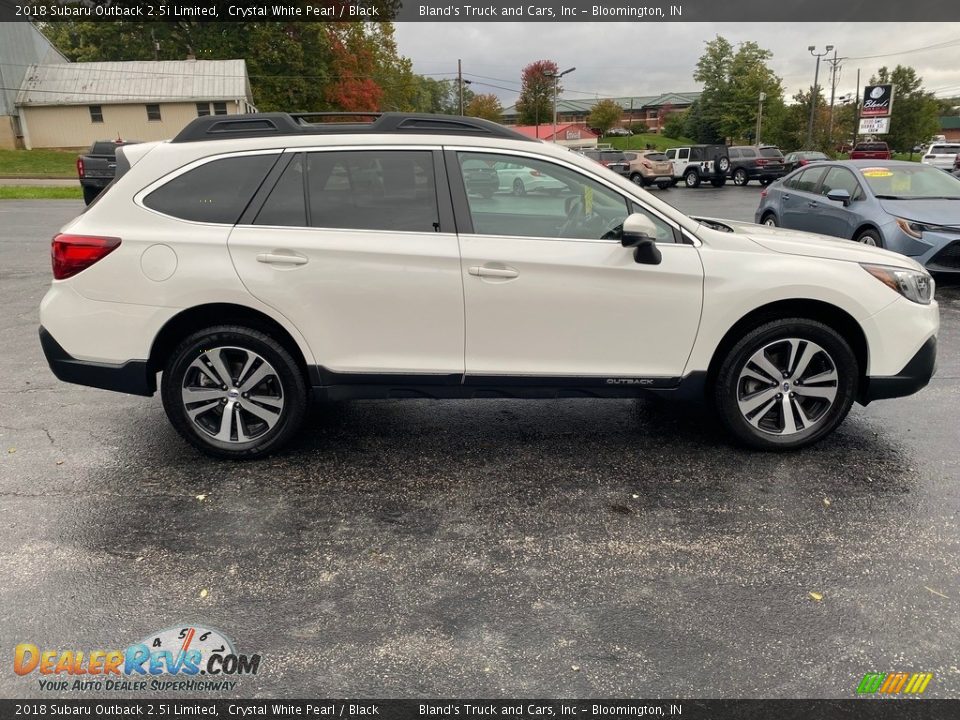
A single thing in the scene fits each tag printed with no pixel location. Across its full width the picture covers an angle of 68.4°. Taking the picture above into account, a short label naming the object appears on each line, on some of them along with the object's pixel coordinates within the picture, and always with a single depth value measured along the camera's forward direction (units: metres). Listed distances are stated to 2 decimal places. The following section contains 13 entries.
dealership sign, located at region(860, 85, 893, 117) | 43.47
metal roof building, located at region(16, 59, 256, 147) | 45.91
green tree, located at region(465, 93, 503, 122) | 110.18
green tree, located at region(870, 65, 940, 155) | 64.69
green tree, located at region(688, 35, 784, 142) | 77.39
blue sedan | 8.12
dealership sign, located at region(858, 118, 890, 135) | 44.19
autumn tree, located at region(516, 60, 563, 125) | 114.19
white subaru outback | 3.83
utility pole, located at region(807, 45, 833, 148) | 53.28
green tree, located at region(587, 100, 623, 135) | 109.13
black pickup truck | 15.63
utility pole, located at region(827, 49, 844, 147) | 61.65
